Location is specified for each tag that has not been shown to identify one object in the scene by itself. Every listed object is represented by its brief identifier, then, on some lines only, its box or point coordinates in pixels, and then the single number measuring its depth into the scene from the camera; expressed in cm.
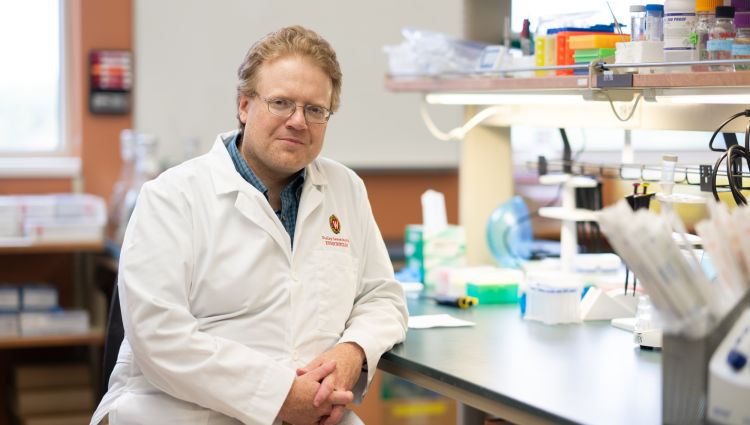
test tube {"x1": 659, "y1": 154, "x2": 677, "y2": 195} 240
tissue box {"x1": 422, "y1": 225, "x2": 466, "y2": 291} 303
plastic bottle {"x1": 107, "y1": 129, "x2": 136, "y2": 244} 414
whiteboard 434
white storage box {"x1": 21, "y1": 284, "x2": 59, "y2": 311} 396
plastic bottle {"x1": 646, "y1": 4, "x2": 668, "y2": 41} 225
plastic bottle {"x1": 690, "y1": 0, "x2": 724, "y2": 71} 213
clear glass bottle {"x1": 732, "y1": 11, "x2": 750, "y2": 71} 205
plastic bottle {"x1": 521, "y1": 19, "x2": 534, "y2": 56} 281
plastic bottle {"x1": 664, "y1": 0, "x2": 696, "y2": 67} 215
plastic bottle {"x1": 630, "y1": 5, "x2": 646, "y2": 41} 229
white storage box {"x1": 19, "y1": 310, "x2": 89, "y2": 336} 391
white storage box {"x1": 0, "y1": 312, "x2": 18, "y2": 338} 389
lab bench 182
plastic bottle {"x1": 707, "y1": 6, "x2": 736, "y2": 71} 208
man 200
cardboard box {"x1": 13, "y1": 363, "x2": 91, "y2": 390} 411
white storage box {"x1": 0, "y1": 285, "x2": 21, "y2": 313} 391
